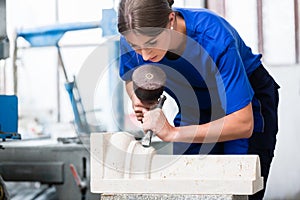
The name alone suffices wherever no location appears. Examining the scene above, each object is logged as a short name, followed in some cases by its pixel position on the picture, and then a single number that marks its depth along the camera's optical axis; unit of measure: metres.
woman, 2.38
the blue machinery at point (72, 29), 5.05
